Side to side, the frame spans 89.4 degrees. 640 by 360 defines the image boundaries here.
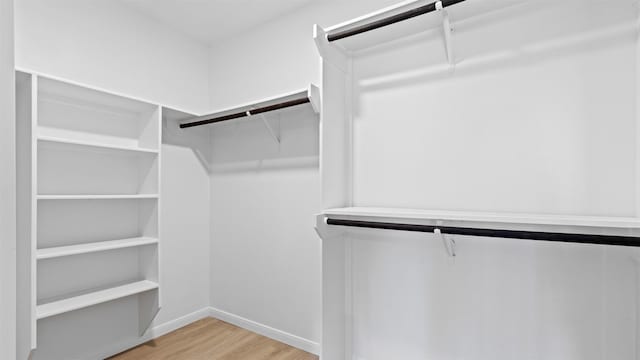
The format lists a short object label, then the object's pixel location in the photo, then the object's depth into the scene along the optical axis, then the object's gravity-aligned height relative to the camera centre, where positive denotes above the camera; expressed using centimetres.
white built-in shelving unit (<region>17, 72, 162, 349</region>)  172 -5
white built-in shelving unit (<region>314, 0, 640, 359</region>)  138 +29
